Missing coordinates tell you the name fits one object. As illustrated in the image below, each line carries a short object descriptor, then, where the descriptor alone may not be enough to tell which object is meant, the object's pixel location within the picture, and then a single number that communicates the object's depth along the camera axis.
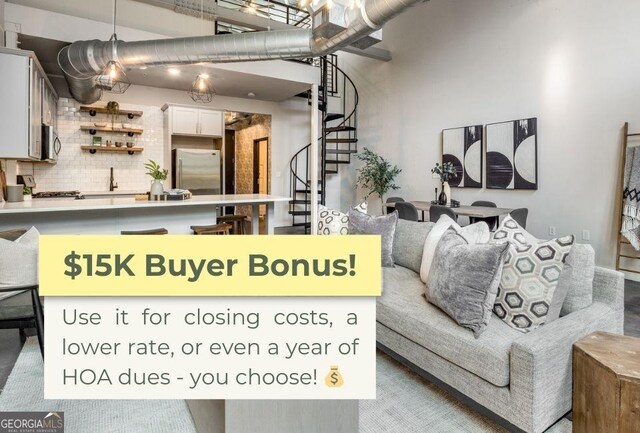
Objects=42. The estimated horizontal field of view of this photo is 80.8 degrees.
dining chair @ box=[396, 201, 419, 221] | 4.77
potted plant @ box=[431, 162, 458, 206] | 5.28
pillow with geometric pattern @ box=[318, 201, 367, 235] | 3.50
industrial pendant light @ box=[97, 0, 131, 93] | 4.27
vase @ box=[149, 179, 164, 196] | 4.34
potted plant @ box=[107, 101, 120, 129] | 6.34
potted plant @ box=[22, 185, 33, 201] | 4.37
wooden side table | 1.41
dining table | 4.52
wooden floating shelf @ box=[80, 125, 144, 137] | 6.28
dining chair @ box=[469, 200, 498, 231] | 5.04
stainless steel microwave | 4.79
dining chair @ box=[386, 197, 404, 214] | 6.39
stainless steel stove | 5.58
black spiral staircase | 7.82
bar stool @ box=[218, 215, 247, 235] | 5.36
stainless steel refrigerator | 6.81
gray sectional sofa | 1.60
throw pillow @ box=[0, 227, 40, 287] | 2.10
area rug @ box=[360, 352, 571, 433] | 1.82
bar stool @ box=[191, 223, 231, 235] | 4.43
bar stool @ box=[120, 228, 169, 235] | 3.91
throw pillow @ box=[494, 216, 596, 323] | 1.84
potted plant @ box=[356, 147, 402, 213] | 7.53
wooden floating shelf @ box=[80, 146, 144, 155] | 6.31
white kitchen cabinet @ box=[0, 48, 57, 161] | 3.87
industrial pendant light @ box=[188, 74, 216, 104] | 5.12
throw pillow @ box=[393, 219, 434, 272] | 3.05
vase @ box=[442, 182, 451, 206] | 5.27
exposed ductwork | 4.44
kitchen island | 3.57
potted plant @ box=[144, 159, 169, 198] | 4.29
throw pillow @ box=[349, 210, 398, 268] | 3.13
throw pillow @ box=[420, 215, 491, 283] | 2.43
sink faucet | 6.55
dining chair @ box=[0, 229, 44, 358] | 2.07
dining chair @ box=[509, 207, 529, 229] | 4.28
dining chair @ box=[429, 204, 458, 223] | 4.45
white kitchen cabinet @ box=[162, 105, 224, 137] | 6.70
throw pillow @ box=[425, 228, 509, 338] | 1.87
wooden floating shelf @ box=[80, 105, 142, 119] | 6.29
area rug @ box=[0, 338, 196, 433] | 1.80
